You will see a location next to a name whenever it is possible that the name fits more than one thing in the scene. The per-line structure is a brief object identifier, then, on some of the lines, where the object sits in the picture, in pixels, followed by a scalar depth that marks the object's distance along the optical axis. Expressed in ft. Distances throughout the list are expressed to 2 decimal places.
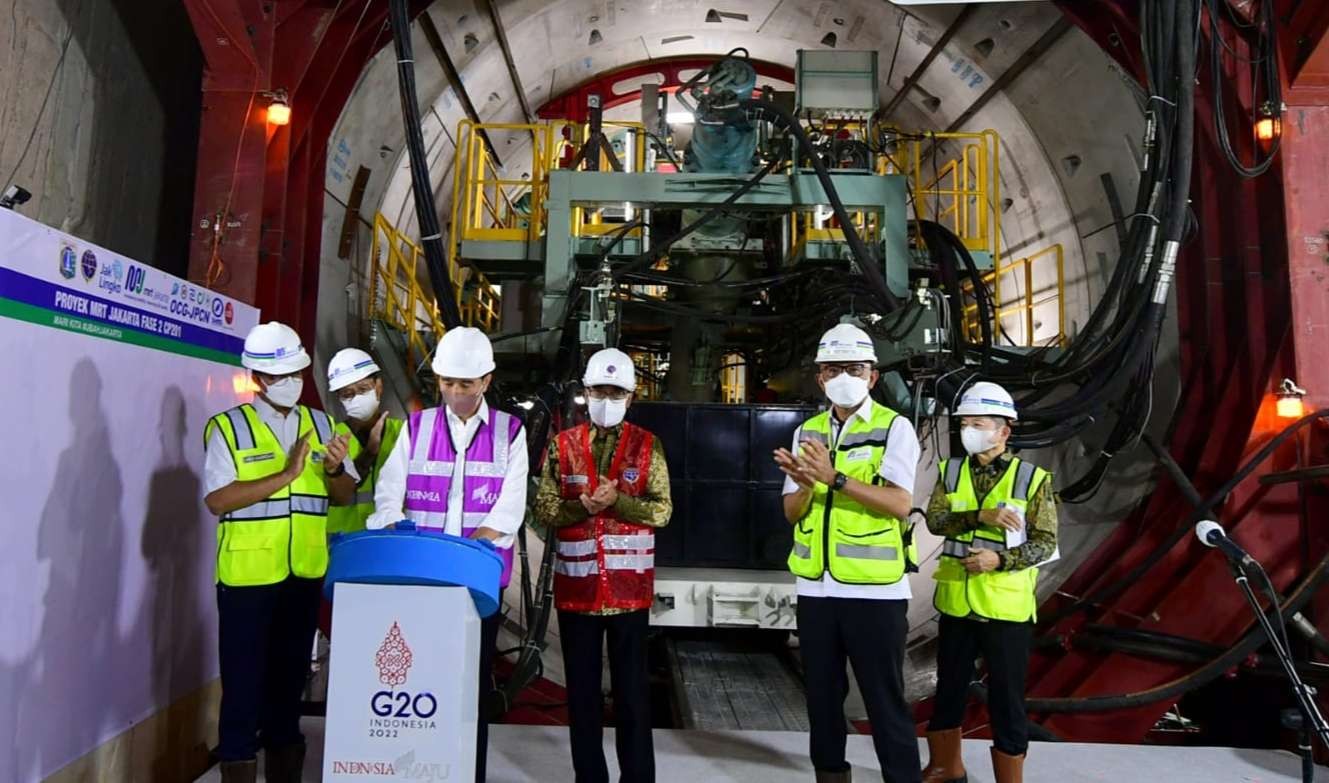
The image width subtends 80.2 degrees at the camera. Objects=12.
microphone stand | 8.79
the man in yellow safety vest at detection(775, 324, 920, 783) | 8.49
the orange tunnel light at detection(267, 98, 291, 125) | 15.65
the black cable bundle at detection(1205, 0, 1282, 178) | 14.93
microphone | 9.15
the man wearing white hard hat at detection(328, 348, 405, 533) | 9.95
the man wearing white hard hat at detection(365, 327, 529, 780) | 8.30
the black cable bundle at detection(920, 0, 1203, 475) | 13.14
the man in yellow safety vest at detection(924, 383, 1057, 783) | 9.41
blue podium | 6.04
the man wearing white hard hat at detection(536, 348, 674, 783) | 8.79
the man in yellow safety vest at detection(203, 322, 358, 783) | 8.72
